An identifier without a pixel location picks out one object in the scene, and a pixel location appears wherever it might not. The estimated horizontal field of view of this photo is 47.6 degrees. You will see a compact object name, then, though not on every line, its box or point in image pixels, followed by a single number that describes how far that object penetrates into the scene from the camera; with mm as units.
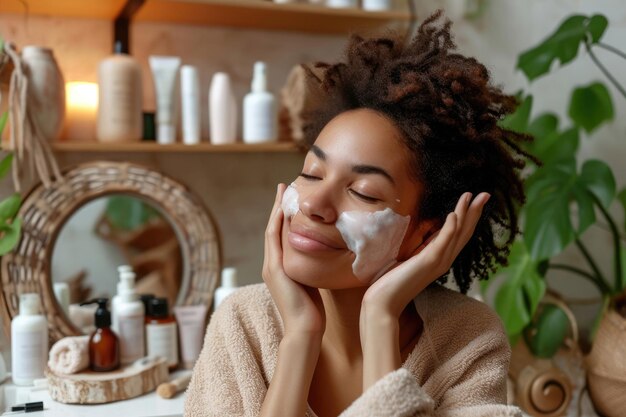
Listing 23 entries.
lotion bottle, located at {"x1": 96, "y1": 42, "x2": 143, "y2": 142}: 1390
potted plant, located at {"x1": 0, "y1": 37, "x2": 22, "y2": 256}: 1289
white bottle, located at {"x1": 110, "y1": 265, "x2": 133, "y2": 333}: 1382
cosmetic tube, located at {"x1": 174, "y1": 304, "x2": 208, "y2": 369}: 1431
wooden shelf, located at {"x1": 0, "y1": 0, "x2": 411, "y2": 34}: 1419
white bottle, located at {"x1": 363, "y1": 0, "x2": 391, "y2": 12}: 1528
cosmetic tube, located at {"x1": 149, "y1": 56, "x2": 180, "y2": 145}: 1445
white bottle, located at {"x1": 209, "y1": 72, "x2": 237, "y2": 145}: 1483
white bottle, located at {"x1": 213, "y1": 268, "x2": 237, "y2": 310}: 1450
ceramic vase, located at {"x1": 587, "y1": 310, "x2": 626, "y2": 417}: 1428
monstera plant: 1433
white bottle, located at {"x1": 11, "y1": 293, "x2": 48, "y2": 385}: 1302
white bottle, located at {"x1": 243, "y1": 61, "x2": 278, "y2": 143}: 1479
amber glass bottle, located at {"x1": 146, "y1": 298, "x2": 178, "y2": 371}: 1388
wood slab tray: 1228
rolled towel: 1270
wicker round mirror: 1378
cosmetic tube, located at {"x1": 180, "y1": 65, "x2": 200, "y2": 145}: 1445
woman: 897
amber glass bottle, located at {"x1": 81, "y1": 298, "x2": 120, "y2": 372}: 1302
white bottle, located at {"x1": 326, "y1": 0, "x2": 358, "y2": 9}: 1505
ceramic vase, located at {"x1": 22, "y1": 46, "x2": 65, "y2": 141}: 1339
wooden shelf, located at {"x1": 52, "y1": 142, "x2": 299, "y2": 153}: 1371
